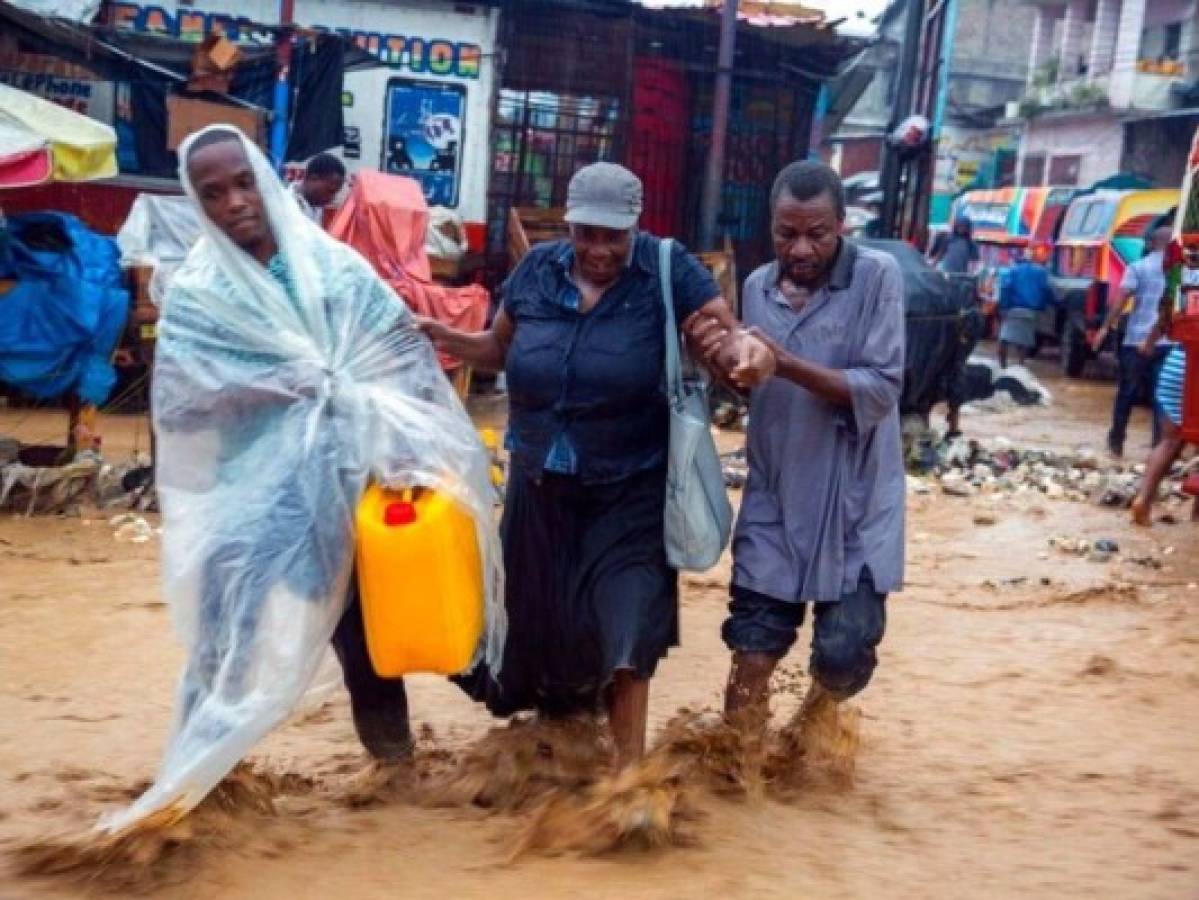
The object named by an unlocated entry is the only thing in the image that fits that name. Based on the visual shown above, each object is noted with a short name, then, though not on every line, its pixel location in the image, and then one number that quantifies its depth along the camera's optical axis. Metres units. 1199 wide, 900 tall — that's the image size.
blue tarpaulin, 8.15
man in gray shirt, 3.94
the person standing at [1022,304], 19.59
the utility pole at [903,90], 17.06
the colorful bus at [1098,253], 18.98
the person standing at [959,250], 19.66
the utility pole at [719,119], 14.20
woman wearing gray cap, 3.86
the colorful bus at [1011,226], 22.58
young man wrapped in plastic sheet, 3.54
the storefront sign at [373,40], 13.34
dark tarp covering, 11.11
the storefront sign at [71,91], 12.40
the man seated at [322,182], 8.48
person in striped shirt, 8.79
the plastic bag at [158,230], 9.77
